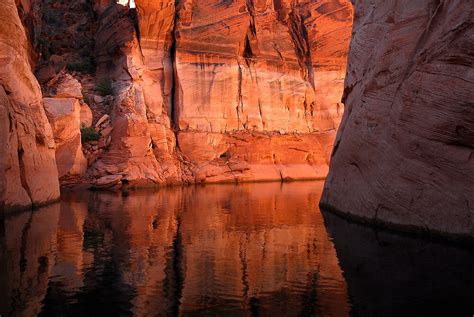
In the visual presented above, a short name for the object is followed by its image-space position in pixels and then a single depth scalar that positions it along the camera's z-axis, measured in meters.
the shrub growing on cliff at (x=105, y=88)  34.72
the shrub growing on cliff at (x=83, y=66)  37.72
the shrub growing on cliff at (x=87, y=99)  33.06
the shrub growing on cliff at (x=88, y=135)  29.58
